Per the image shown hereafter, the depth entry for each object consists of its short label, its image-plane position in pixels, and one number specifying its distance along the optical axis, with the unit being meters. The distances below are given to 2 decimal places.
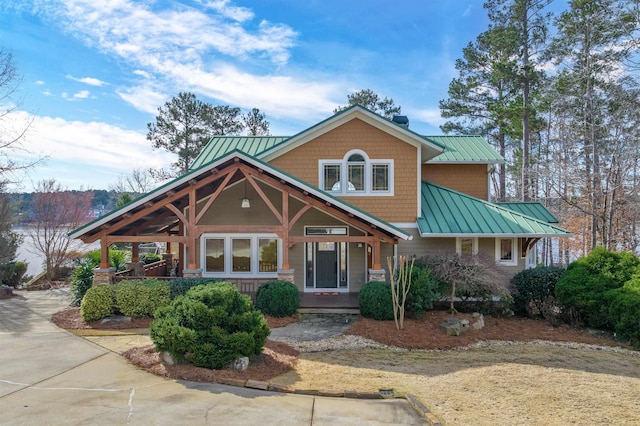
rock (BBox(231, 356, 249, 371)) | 6.89
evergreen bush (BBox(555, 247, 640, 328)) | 10.64
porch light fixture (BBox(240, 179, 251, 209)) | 13.34
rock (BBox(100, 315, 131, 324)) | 10.30
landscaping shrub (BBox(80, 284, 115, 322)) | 10.37
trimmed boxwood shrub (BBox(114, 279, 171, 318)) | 10.58
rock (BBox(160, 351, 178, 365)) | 6.96
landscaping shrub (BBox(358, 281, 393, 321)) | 10.78
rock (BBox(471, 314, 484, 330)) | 10.65
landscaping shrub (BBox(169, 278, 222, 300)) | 10.97
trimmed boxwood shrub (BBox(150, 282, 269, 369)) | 6.79
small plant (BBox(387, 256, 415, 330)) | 10.12
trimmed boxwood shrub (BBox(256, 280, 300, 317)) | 10.87
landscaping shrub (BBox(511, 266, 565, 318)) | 11.91
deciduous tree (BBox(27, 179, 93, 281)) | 20.09
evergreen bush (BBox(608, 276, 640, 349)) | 9.66
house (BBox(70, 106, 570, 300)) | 13.25
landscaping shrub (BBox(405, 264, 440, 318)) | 10.80
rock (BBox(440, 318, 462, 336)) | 10.00
